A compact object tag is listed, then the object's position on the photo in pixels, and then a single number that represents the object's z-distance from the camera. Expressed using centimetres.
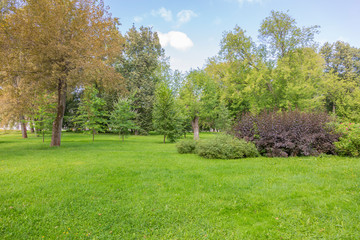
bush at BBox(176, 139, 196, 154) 1146
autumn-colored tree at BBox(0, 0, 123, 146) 1134
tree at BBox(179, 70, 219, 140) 2225
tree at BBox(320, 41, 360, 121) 2727
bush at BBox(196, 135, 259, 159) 915
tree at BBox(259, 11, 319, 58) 1845
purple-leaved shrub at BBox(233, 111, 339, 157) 902
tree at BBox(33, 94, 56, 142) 1485
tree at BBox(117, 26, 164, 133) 3170
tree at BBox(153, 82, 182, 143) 1984
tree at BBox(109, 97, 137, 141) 2063
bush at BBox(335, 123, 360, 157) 827
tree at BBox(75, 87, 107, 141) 1953
